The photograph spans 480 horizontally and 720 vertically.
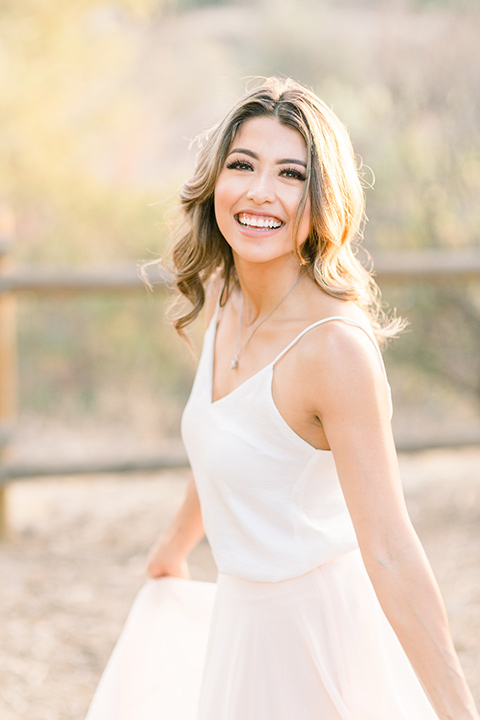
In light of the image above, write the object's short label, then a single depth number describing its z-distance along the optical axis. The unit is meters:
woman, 2.41
